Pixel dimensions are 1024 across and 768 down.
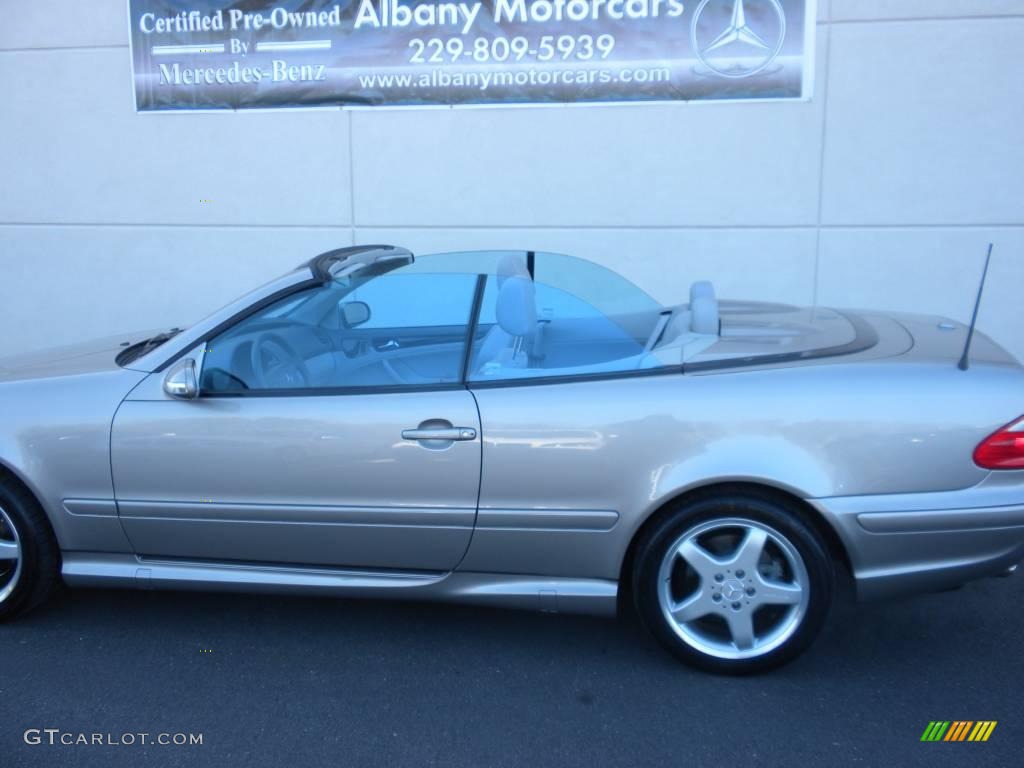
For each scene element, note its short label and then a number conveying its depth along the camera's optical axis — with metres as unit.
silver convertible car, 3.29
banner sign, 6.52
